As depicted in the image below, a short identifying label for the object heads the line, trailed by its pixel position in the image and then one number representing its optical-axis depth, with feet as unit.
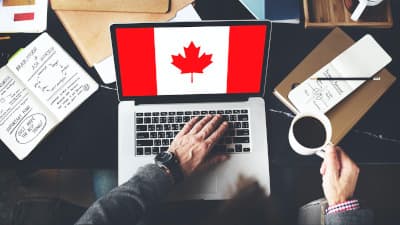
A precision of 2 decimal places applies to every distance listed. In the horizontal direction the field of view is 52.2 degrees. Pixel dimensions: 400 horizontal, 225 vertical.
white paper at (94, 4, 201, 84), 3.60
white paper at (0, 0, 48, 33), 3.70
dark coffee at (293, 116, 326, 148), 3.21
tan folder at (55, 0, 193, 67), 3.65
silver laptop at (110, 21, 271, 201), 3.14
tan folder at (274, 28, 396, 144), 3.41
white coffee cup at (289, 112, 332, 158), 3.15
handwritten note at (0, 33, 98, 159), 3.42
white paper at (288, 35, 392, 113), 3.42
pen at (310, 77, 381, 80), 3.45
